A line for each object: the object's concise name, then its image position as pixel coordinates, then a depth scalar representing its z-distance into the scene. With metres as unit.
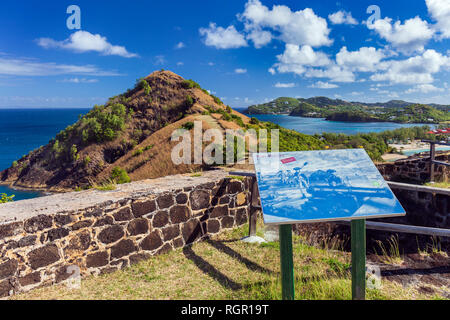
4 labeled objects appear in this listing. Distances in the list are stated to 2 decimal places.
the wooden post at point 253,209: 4.59
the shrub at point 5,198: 5.30
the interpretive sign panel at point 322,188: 2.57
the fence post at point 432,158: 7.88
